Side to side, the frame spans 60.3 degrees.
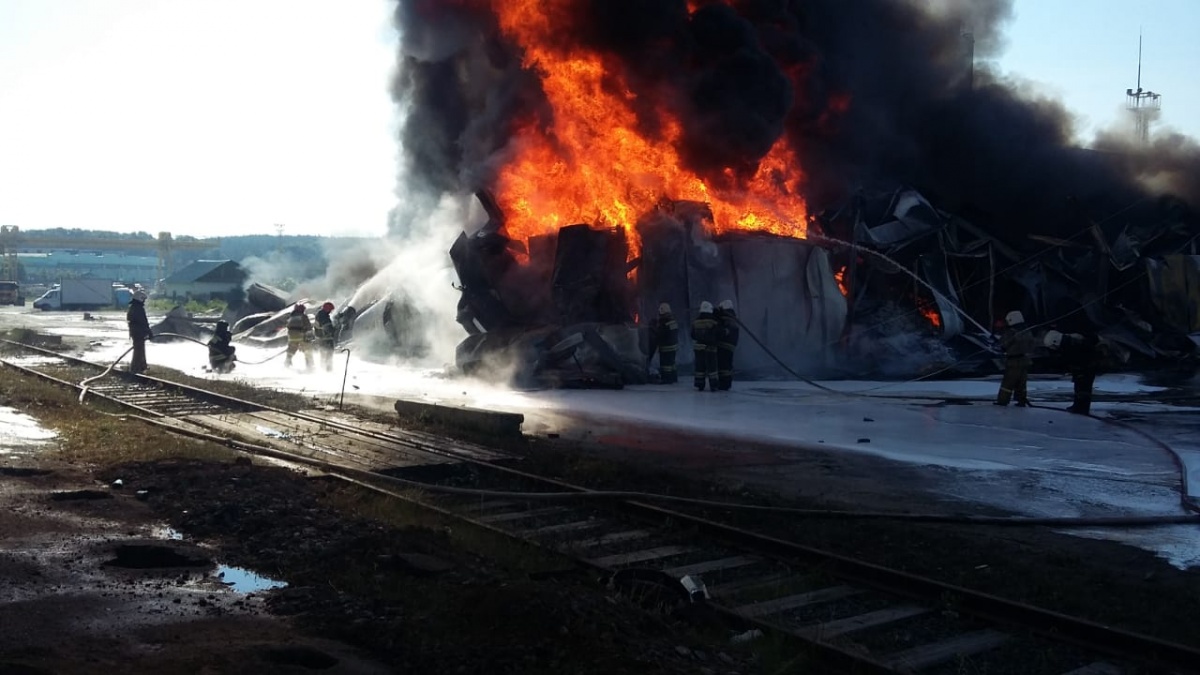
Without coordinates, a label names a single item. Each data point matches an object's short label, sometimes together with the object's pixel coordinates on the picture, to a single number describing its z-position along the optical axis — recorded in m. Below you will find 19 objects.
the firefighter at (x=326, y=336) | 21.45
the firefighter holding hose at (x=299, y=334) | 21.59
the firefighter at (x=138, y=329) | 20.14
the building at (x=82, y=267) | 126.88
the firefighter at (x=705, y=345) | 17.22
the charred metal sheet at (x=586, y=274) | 19.28
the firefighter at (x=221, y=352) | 21.02
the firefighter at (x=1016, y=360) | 14.47
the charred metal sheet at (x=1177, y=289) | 23.47
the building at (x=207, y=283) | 68.38
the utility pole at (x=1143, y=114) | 36.37
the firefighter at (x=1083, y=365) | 14.13
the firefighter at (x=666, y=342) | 18.08
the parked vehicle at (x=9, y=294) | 71.88
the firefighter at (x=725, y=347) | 17.31
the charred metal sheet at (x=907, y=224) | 21.66
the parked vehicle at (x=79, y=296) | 61.22
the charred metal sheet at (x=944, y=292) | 21.28
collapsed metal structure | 19.27
